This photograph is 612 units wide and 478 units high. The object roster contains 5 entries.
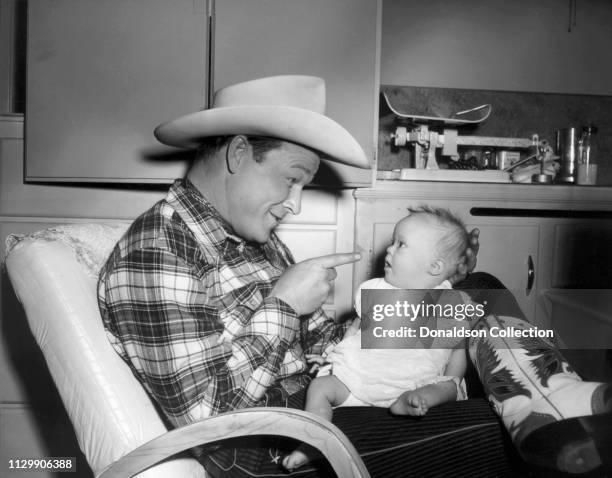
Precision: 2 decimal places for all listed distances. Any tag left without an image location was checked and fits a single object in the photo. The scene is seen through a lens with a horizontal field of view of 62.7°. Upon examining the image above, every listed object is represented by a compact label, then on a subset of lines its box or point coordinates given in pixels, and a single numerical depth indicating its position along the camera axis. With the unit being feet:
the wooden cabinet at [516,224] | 5.11
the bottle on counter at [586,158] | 5.87
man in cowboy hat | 2.53
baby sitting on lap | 2.98
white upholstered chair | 2.23
